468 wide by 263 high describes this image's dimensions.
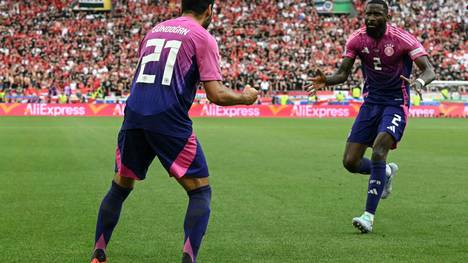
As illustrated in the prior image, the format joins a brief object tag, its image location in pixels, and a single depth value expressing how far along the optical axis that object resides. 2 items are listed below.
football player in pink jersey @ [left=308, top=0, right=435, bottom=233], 17.44
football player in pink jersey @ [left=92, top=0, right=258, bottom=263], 11.34
